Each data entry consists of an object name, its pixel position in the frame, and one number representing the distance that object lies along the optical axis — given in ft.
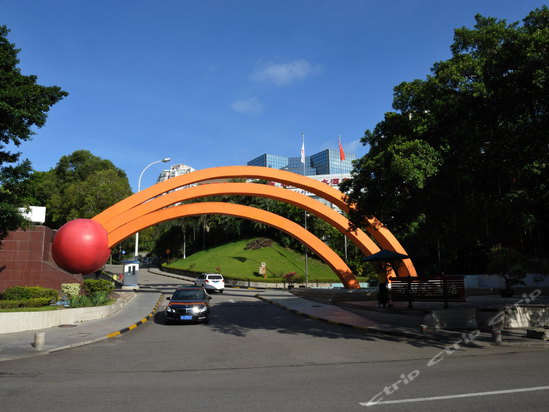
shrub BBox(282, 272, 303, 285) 144.36
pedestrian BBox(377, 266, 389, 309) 58.54
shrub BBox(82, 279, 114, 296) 66.78
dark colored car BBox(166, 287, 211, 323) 52.42
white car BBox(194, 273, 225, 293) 114.11
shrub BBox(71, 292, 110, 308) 55.08
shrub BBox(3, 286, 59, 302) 52.85
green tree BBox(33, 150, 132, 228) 146.20
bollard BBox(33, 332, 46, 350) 34.60
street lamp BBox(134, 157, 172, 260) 107.17
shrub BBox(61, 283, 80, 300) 59.93
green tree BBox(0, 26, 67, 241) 44.93
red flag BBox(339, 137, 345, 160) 186.39
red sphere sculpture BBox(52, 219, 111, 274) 59.62
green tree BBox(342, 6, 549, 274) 37.01
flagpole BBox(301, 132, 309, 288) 168.35
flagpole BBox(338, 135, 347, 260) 186.24
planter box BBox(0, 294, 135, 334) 43.57
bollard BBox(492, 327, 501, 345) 36.47
